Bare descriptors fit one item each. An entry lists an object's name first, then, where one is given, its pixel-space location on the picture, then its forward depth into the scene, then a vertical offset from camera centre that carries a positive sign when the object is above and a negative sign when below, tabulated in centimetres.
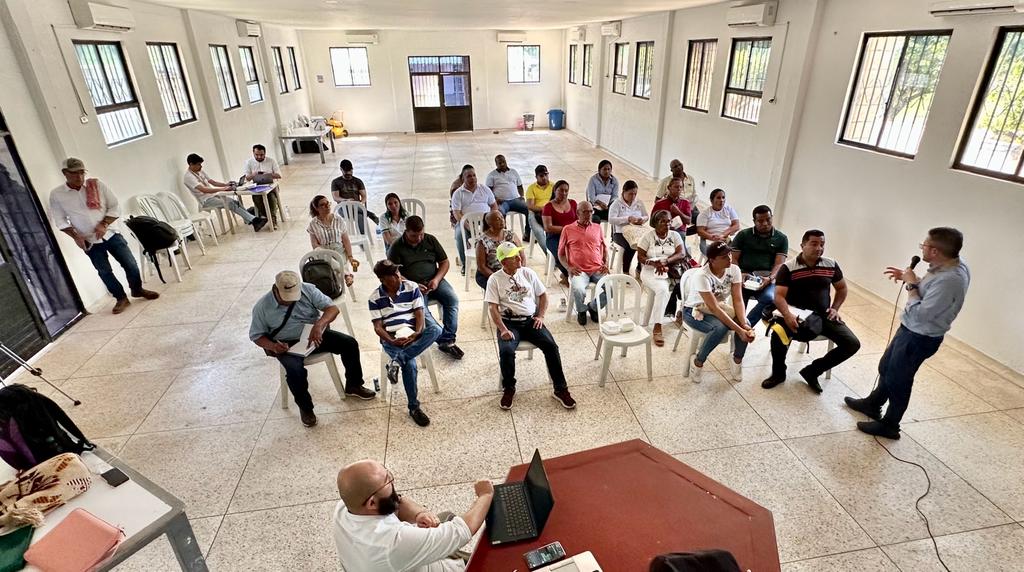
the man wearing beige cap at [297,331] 319 -156
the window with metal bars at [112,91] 563 -9
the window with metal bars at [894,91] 448 -23
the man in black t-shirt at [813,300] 355 -160
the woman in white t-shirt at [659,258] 436 -156
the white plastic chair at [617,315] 365 -183
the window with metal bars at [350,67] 1524 +30
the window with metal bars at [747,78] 671 -13
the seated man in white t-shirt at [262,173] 750 -134
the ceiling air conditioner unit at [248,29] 1017 +99
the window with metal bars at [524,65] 1577 +26
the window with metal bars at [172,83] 713 -2
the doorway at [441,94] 1556 -55
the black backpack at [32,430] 210 -139
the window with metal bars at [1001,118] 376 -40
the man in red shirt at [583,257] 451 -157
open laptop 183 -157
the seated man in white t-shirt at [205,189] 696 -143
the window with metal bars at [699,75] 800 -8
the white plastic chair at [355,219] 595 -162
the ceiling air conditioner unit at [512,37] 1503 +104
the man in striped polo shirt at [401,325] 340 -162
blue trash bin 1617 -141
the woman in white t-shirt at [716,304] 361 -163
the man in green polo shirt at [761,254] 420 -151
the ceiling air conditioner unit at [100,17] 518 +68
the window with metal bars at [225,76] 910 +8
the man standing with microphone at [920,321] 280 -141
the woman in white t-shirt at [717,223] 512 -148
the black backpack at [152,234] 533 -154
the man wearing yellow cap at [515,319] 349 -164
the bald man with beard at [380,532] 169 -148
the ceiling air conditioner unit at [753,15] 606 +63
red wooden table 175 -157
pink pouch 167 -149
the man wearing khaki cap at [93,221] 458 -121
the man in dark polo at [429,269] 414 -152
